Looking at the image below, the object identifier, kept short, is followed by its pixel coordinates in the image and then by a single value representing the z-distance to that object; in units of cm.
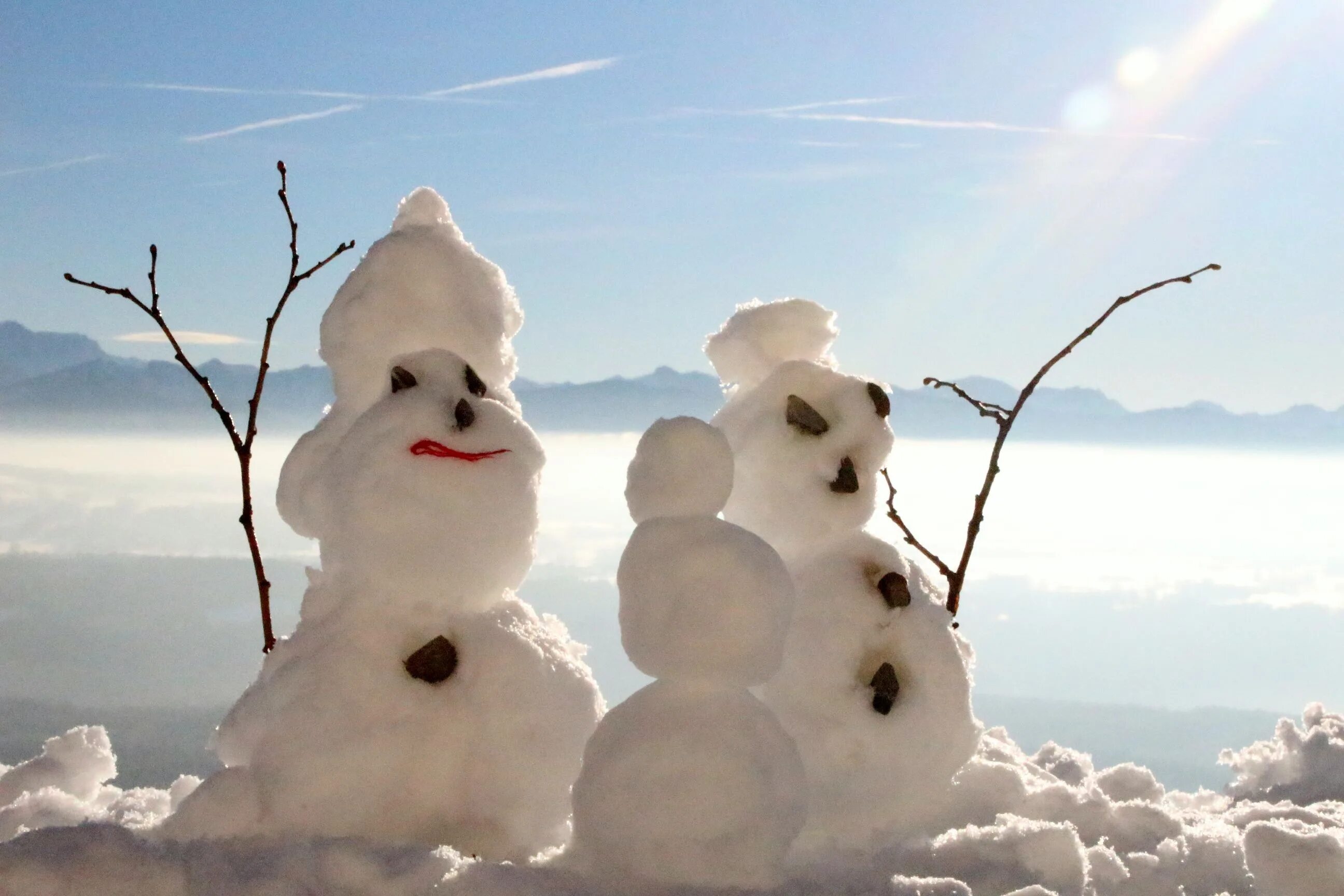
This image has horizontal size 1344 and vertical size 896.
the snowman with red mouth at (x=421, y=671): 172
